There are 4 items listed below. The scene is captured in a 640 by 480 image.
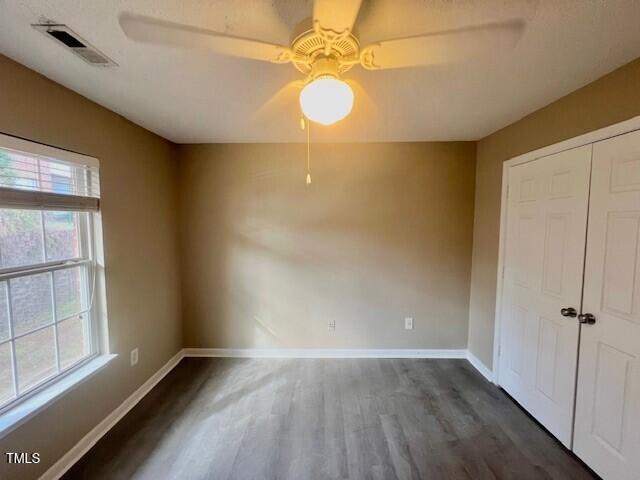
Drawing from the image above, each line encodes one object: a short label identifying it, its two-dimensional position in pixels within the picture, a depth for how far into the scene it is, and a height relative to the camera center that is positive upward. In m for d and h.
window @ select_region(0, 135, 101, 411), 1.52 -0.27
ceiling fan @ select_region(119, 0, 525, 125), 1.04 +0.67
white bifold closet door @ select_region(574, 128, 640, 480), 1.52 -0.51
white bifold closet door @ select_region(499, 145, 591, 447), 1.87 -0.41
